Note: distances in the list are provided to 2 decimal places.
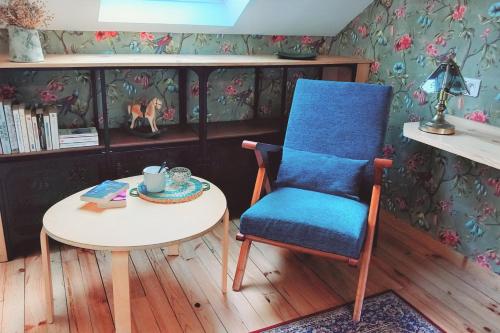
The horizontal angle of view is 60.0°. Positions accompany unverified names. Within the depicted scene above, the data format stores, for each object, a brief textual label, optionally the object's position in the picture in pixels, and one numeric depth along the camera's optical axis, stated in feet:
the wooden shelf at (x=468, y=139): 5.76
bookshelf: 6.93
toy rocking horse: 7.92
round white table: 4.90
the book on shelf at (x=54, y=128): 6.88
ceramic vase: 6.36
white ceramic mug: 6.08
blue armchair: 5.87
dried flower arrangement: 6.30
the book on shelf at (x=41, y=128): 6.86
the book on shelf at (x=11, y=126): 6.57
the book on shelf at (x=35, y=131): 6.77
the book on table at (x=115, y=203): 5.71
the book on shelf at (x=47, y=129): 6.86
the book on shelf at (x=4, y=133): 6.56
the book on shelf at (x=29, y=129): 6.72
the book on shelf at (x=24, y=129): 6.66
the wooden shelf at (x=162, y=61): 6.56
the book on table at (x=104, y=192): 5.72
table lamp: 6.61
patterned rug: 5.85
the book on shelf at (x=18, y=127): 6.63
